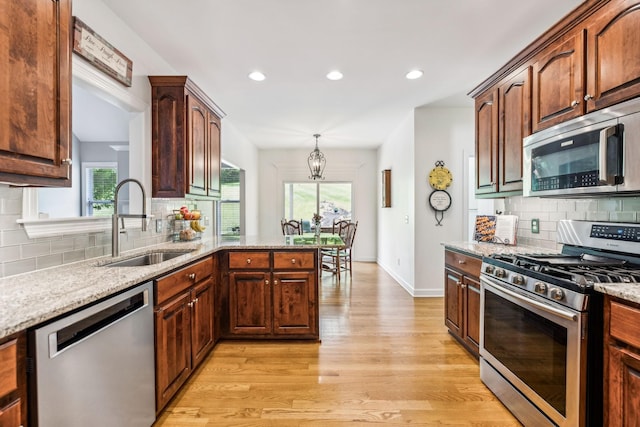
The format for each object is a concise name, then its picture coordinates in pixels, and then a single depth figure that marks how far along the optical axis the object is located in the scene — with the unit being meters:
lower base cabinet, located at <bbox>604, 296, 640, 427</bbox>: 1.22
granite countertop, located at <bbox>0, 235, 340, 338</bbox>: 1.01
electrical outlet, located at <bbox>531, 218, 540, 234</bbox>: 2.62
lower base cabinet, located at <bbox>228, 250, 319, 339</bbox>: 2.81
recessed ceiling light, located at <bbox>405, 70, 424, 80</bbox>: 3.21
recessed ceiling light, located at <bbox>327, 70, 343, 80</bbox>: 3.23
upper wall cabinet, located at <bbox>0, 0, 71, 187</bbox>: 1.19
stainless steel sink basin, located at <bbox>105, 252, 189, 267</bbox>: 2.15
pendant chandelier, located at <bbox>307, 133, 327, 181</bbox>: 5.65
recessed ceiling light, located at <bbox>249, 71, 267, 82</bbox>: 3.25
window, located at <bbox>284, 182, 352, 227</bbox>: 7.28
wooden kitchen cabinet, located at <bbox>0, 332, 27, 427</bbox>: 0.92
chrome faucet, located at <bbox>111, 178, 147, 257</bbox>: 2.05
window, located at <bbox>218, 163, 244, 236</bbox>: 6.11
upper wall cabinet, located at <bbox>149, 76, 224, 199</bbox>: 2.68
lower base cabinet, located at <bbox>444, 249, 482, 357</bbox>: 2.47
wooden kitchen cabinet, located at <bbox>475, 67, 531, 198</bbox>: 2.37
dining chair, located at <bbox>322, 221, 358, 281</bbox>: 5.68
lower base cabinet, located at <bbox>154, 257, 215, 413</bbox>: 1.80
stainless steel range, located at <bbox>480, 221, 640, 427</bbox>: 1.41
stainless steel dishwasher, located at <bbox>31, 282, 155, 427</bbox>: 1.07
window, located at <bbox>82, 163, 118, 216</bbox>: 4.88
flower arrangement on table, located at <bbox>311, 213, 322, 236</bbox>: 3.90
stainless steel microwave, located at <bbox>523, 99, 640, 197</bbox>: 1.55
